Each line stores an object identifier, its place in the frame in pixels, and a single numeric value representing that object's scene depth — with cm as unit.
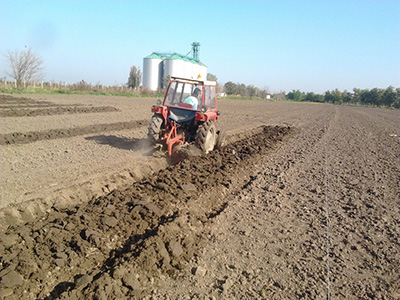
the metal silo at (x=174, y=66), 5234
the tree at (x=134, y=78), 5094
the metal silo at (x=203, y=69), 5641
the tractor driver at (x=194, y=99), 827
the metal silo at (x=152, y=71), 5391
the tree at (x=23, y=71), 3195
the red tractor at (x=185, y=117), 791
